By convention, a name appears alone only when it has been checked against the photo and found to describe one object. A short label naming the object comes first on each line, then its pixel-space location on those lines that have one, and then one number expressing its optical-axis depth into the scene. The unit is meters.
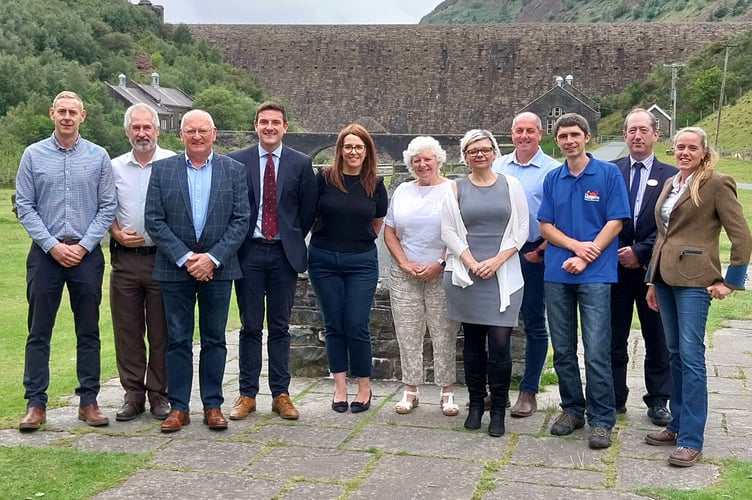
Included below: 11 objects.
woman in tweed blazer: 4.34
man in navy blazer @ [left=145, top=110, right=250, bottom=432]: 4.85
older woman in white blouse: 5.13
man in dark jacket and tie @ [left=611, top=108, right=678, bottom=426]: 4.94
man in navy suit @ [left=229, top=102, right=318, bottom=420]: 5.10
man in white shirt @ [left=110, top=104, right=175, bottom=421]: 5.07
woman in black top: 5.15
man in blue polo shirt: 4.69
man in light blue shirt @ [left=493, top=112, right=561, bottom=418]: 5.17
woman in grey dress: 4.83
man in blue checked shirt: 4.87
